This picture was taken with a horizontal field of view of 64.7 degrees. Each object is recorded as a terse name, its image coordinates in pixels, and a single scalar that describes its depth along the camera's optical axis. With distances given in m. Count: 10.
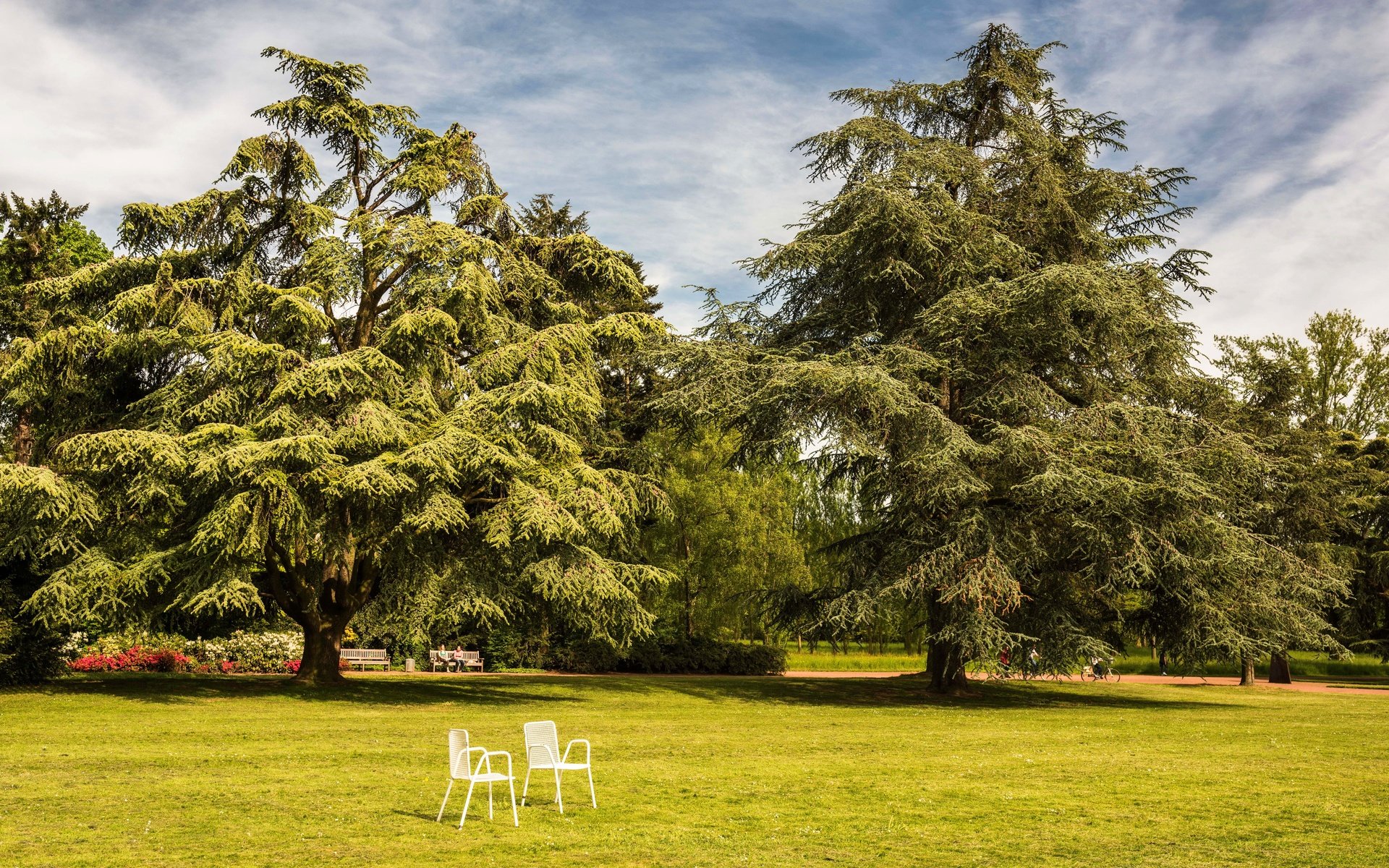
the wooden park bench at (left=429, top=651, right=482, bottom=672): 32.12
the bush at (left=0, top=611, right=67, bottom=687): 21.27
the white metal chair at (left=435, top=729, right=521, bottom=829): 8.74
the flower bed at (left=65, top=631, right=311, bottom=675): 28.25
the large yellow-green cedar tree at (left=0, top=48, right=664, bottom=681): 20.30
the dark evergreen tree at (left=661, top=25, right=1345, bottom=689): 23.05
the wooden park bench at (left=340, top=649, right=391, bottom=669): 31.22
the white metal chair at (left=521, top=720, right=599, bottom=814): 9.08
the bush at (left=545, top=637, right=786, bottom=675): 34.69
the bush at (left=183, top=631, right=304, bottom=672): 29.02
